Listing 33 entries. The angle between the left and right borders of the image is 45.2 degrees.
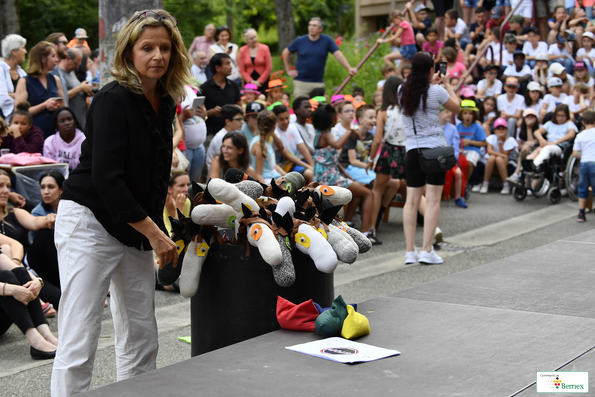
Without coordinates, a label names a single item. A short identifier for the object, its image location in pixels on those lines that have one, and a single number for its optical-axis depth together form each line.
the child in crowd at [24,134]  7.62
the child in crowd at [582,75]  14.23
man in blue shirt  12.46
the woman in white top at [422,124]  6.95
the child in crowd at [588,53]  15.76
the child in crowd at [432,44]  16.00
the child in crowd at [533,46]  16.53
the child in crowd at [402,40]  15.27
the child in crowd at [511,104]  13.77
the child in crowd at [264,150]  8.34
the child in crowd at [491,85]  15.01
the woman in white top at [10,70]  8.55
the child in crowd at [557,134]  11.65
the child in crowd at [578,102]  13.34
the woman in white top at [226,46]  12.31
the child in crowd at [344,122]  9.48
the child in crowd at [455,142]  10.95
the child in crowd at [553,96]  13.88
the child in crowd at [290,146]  9.24
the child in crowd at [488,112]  13.67
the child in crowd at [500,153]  12.54
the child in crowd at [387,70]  14.36
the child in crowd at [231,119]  8.73
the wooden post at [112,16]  5.68
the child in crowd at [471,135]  12.24
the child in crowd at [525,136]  12.09
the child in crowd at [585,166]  10.04
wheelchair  11.34
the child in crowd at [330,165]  8.69
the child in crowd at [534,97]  13.90
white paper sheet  2.81
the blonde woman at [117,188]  2.96
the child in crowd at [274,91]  11.27
